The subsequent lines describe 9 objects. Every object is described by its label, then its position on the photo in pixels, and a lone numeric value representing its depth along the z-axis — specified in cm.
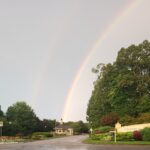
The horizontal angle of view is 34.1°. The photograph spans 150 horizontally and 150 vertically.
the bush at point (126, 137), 3237
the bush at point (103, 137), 3472
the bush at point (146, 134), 3003
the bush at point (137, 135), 3115
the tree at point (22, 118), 7265
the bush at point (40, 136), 5586
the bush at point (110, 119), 4369
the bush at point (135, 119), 3820
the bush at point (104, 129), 4133
